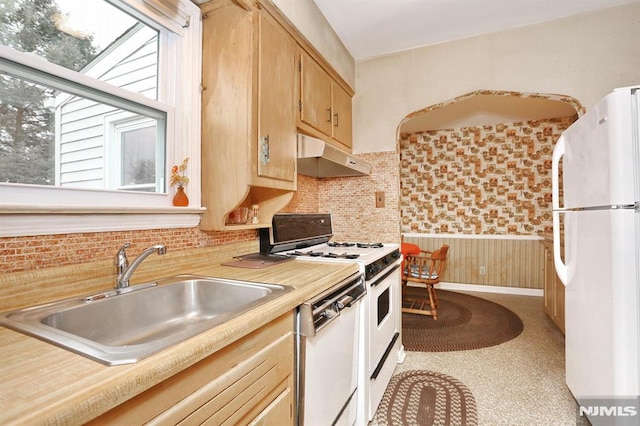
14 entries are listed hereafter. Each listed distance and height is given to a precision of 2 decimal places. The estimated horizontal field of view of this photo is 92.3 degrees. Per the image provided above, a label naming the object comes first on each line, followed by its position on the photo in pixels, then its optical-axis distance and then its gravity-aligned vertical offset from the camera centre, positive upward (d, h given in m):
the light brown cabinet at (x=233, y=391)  0.62 -0.42
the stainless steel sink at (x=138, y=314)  0.68 -0.30
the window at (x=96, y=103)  1.07 +0.49
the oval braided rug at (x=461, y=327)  2.79 -1.15
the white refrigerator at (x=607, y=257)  1.24 -0.18
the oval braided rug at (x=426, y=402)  1.77 -1.16
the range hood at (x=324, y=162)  1.97 +0.42
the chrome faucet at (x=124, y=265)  1.16 -0.18
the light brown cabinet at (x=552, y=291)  2.84 -0.75
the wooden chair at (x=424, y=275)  3.43 -0.67
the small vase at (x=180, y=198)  1.53 +0.10
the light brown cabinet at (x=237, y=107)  1.56 +0.58
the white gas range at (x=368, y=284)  1.66 -0.43
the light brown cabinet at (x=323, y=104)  2.17 +0.91
